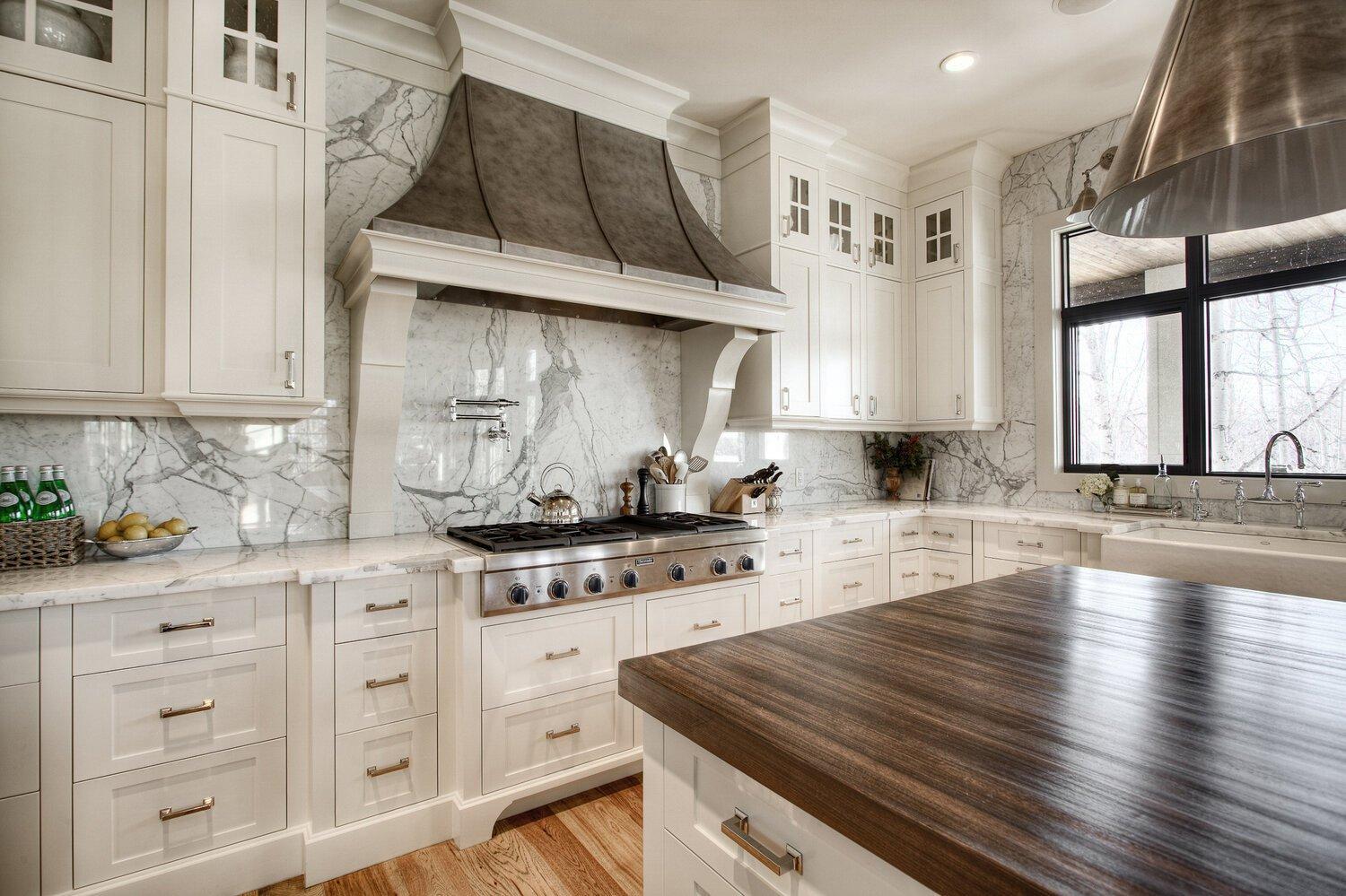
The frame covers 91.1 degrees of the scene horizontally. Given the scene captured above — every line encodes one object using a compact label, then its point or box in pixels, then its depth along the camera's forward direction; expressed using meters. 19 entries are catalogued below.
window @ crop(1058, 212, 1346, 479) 2.99
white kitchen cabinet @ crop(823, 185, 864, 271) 3.81
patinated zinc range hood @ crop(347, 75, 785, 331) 2.35
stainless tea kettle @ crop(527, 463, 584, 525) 2.79
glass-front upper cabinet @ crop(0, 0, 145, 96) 1.88
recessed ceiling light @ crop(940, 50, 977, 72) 2.95
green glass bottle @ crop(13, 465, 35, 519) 1.92
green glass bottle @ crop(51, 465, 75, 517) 1.99
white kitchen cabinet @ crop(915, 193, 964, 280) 3.95
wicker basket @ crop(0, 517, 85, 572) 1.86
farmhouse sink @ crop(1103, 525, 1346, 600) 2.23
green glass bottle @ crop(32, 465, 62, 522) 1.95
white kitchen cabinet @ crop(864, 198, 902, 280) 4.02
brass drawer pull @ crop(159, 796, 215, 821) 1.83
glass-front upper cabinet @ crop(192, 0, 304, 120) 2.06
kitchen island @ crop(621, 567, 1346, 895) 0.55
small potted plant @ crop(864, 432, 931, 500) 4.32
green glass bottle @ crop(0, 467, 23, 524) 1.88
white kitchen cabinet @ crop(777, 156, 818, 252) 3.51
